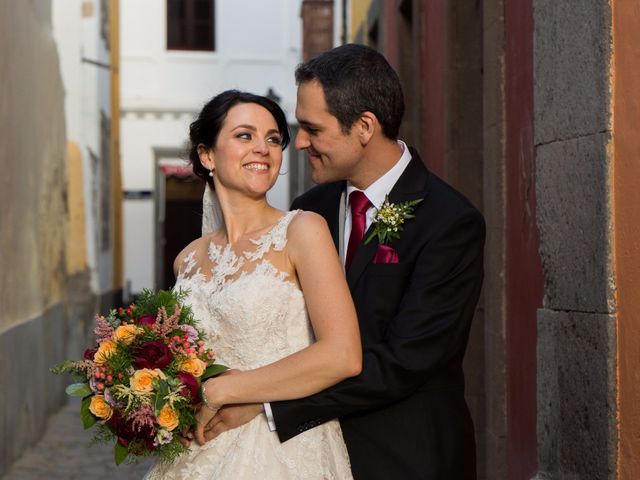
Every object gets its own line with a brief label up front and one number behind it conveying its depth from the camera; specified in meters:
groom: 3.59
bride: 3.52
